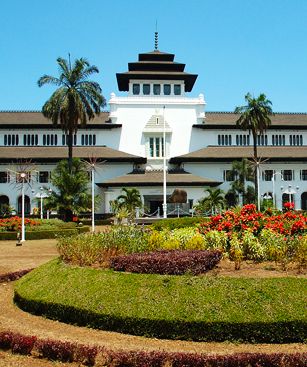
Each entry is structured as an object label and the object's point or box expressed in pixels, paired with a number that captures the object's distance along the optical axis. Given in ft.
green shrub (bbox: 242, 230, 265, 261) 42.34
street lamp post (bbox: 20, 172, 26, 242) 95.45
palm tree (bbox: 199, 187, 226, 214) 152.76
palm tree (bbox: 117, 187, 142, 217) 153.17
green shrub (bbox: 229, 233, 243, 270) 39.65
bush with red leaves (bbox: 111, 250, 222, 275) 37.37
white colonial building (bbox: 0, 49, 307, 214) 183.52
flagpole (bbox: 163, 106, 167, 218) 143.07
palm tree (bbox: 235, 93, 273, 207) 166.50
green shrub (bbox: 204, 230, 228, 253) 45.34
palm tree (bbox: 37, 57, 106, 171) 143.74
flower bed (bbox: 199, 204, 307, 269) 40.60
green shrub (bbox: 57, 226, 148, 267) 44.27
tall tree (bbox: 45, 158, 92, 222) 137.90
